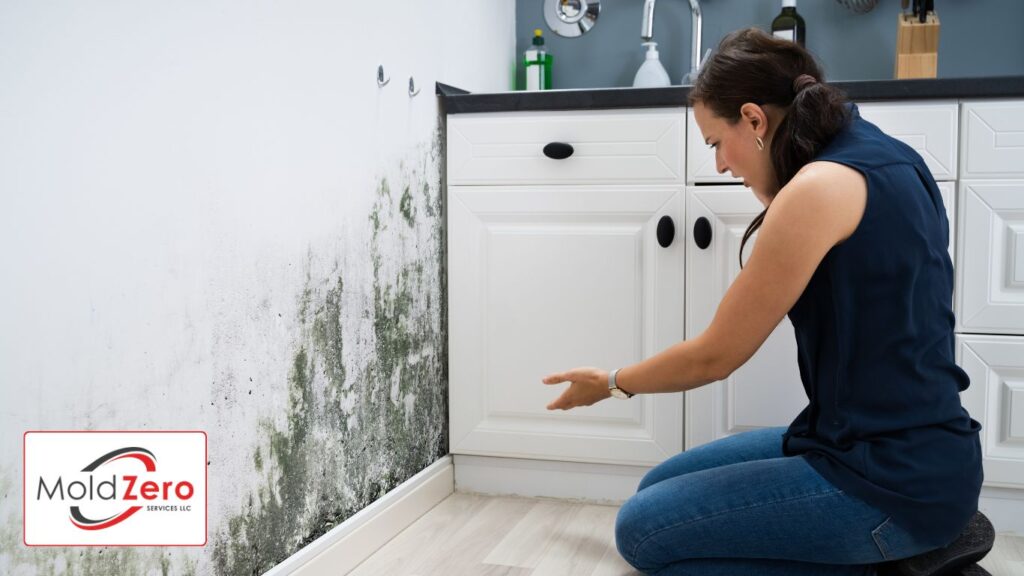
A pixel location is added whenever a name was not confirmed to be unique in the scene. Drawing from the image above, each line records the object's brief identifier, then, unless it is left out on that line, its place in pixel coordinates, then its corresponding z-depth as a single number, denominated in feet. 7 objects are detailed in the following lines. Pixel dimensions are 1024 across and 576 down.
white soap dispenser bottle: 8.17
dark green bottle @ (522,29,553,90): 8.48
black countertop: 6.09
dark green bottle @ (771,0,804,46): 7.82
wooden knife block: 7.32
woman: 4.17
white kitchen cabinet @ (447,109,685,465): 6.74
